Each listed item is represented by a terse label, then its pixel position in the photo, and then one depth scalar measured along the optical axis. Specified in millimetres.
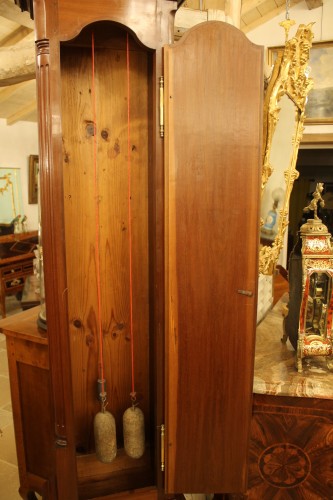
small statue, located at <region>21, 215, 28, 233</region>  5243
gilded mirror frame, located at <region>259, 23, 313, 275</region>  1634
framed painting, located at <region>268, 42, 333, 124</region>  3191
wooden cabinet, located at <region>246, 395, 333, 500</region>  1371
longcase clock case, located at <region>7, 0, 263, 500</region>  1024
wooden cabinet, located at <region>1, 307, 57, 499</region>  1578
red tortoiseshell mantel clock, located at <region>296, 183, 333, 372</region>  1428
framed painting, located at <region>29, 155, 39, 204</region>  5266
